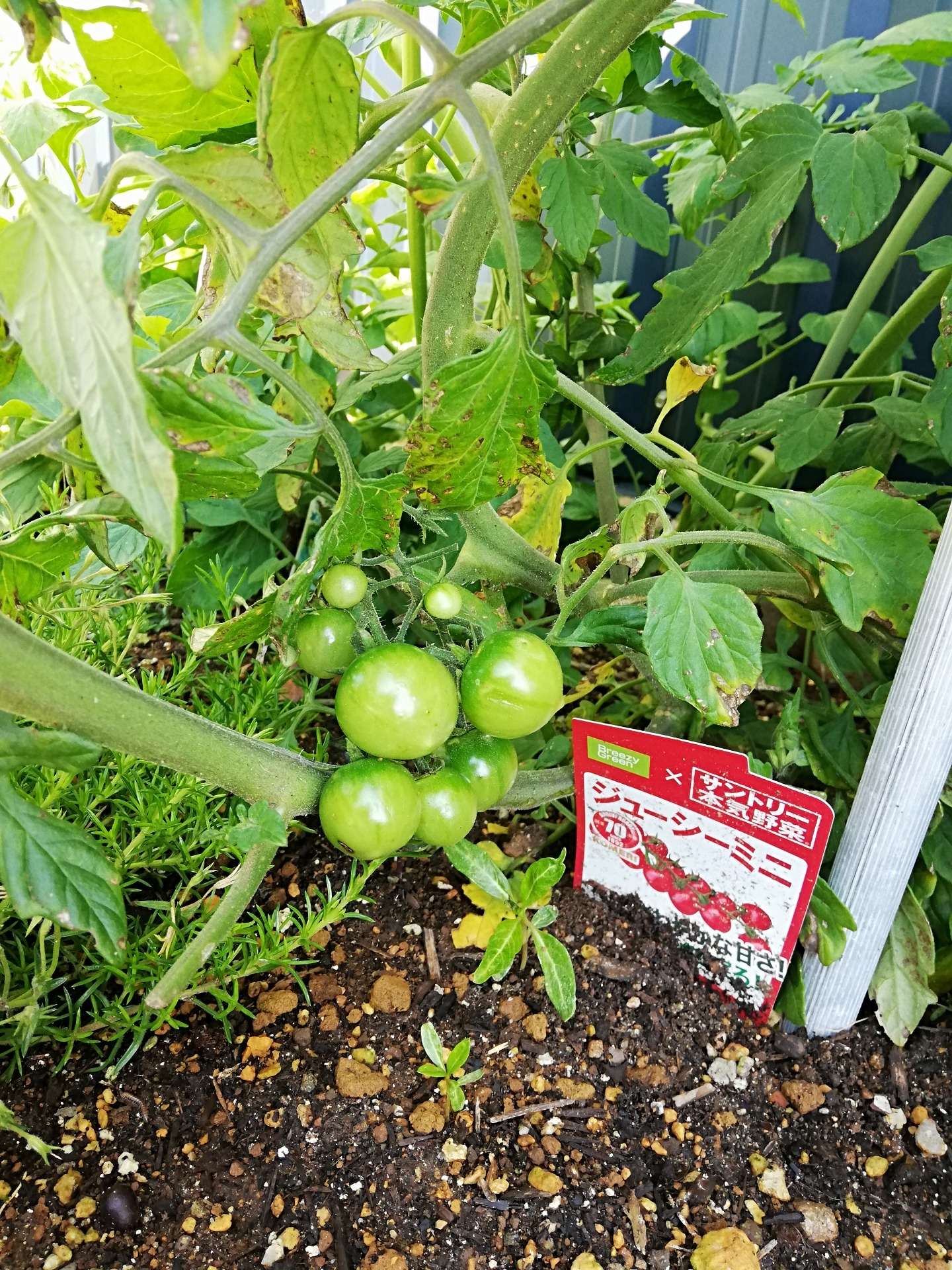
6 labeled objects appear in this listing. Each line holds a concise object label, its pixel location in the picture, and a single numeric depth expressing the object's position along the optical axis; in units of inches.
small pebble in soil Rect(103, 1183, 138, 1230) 9.9
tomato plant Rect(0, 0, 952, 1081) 6.8
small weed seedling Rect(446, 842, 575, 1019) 11.5
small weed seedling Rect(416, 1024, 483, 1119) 11.0
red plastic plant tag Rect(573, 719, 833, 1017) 11.3
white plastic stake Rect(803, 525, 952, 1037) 10.2
